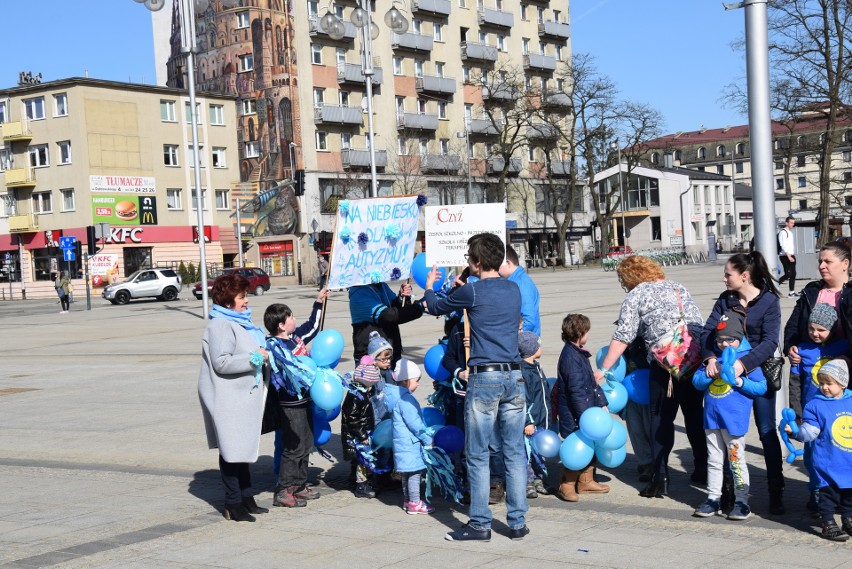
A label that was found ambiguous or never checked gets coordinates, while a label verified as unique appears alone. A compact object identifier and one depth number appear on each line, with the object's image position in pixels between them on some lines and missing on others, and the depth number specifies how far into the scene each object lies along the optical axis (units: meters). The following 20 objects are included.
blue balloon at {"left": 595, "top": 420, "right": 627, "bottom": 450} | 7.21
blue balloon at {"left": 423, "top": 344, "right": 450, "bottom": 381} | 7.54
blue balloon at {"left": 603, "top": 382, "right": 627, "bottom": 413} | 7.62
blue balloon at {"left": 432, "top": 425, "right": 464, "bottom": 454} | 7.27
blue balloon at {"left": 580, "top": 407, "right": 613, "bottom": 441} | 7.05
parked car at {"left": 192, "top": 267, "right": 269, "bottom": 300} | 49.16
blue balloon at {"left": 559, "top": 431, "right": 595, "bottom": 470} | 7.14
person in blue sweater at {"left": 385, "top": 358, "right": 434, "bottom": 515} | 7.16
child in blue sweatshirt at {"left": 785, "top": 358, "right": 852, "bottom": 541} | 5.98
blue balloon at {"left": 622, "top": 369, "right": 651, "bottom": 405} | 7.41
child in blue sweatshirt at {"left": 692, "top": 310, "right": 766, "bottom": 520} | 6.48
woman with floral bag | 7.01
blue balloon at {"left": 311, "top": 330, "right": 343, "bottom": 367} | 7.80
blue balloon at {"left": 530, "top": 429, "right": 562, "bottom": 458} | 7.27
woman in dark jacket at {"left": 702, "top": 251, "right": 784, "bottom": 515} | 6.59
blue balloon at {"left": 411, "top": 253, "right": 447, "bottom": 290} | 8.43
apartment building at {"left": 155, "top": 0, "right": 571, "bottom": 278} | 65.62
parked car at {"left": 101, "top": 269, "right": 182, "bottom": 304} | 48.81
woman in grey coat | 6.96
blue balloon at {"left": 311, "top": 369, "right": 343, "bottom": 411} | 7.29
